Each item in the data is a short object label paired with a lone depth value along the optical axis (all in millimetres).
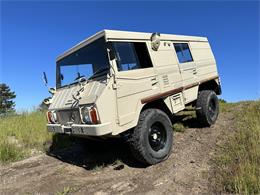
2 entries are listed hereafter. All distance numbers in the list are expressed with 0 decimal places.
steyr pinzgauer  3327
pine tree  26700
